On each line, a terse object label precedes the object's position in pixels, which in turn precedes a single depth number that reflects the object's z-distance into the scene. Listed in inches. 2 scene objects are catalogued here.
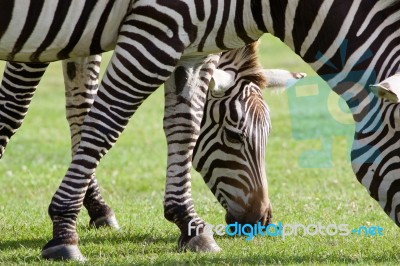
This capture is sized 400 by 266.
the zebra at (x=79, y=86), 689.0
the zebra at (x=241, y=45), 522.9
